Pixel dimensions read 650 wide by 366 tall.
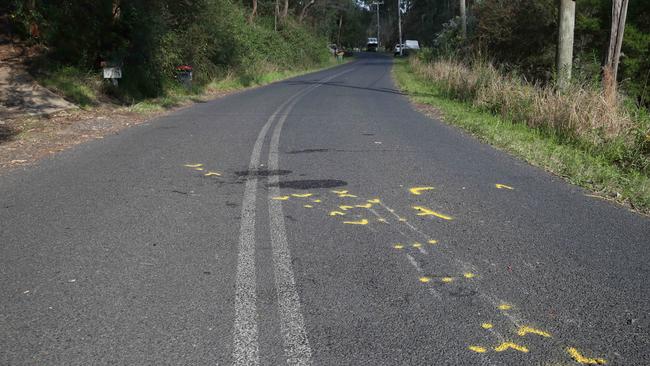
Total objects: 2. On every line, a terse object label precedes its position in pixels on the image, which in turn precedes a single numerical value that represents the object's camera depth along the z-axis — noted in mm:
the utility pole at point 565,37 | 14805
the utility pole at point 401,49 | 80562
